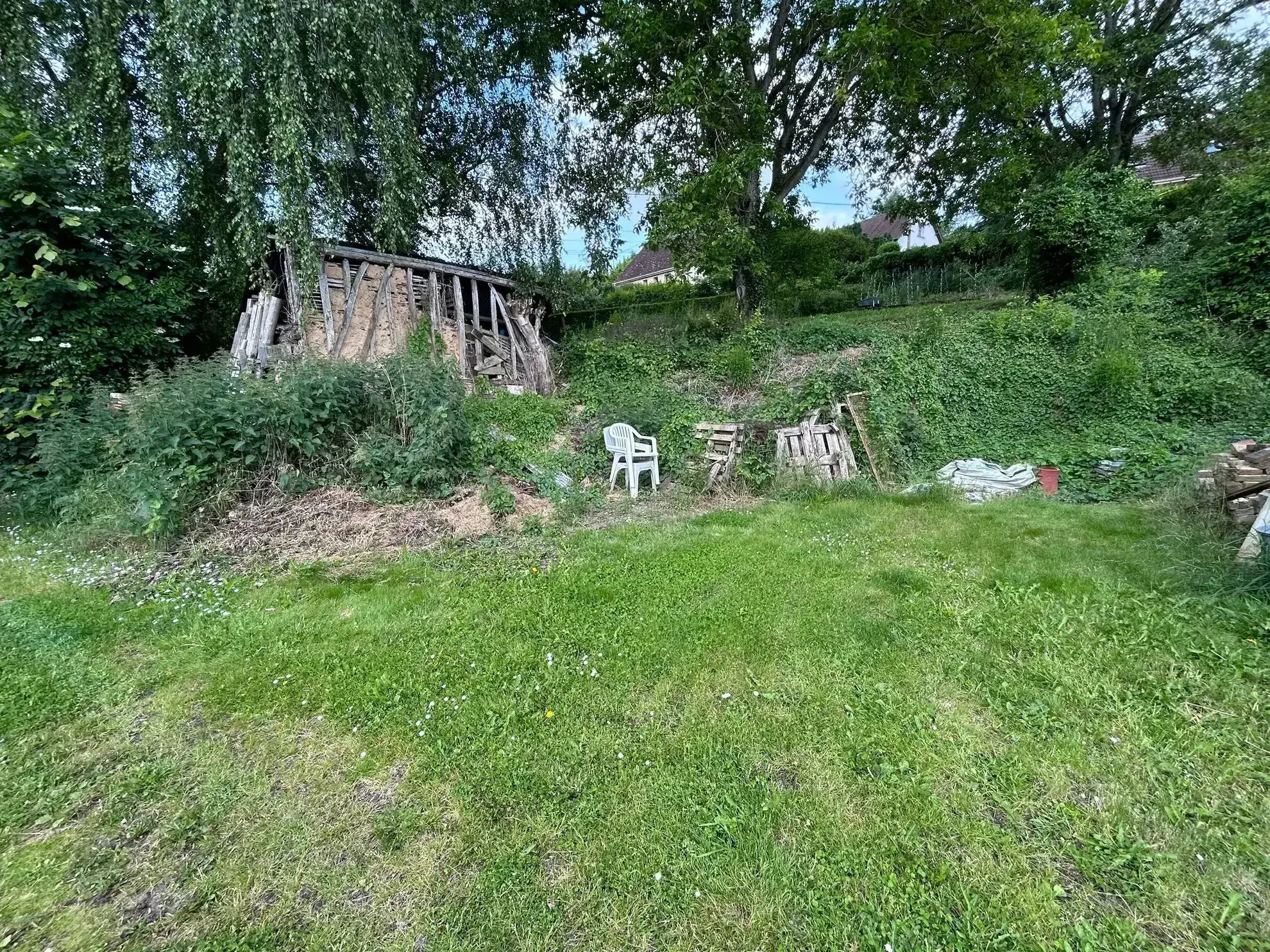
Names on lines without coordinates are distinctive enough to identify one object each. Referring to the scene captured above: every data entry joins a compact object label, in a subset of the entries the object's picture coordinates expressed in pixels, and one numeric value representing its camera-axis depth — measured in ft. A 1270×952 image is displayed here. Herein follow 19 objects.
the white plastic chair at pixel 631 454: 19.08
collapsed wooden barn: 23.98
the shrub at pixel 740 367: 23.85
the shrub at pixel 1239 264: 20.03
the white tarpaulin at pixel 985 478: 17.63
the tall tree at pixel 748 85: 26.78
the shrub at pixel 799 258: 38.37
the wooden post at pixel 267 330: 23.22
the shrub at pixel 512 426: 19.10
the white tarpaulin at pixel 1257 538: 9.38
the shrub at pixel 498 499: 16.08
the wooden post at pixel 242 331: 24.11
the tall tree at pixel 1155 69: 35.09
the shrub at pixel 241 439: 13.69
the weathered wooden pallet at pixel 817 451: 18.78
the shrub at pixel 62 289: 16.02
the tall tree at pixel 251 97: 17.98
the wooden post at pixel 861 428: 18.88
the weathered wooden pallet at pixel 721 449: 19.08
